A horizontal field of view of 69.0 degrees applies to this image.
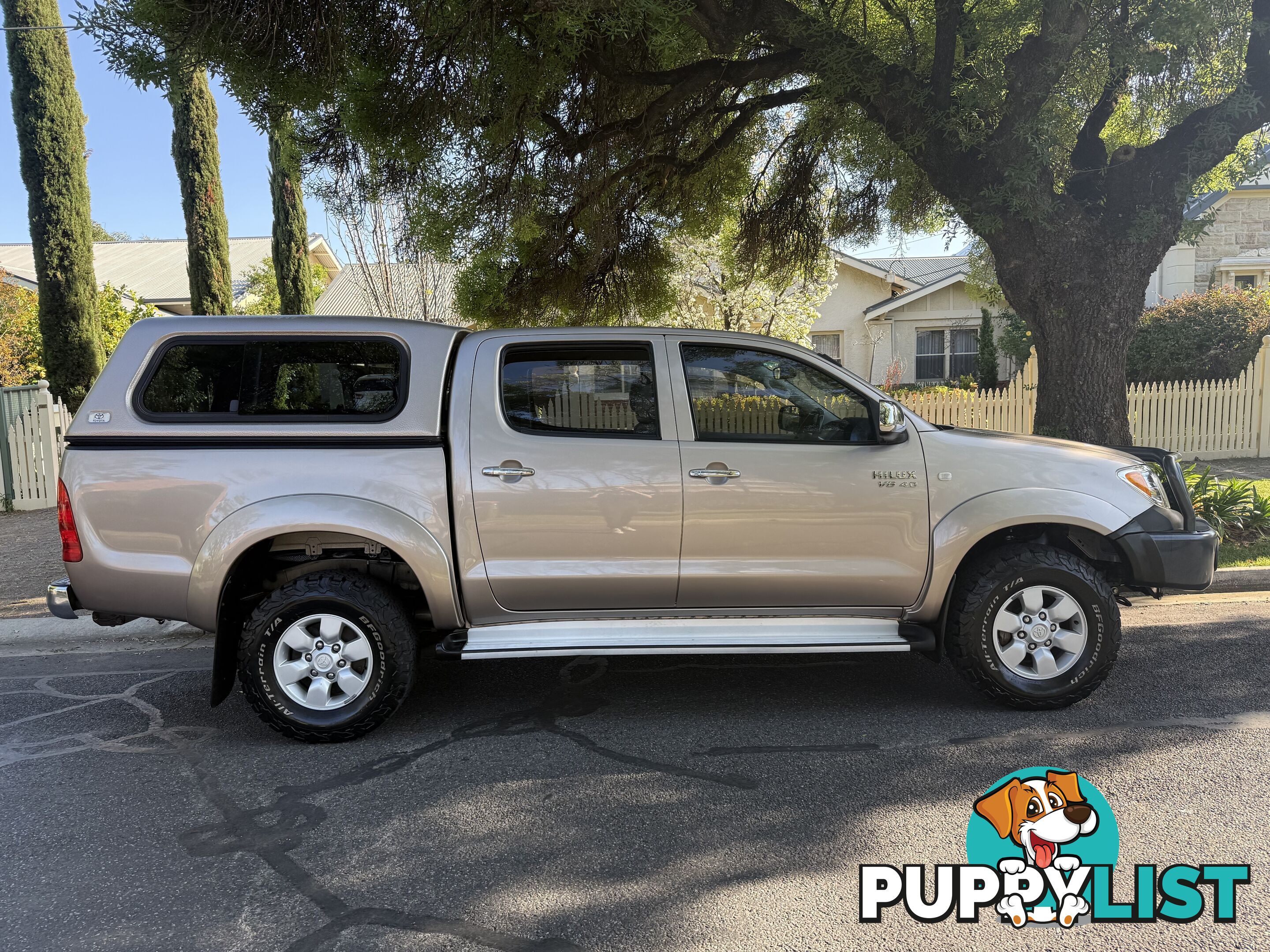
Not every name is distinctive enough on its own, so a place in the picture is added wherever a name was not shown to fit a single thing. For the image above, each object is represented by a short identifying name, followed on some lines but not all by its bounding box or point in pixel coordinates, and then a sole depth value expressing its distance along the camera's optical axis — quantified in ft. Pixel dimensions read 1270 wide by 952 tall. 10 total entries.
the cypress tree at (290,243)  61.46
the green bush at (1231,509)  28.19
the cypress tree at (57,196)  44.80
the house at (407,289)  53.88
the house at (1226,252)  70.59
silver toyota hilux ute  14.65
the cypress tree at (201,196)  54.80
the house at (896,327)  81.10
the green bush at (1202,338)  49.47
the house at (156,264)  88.12
